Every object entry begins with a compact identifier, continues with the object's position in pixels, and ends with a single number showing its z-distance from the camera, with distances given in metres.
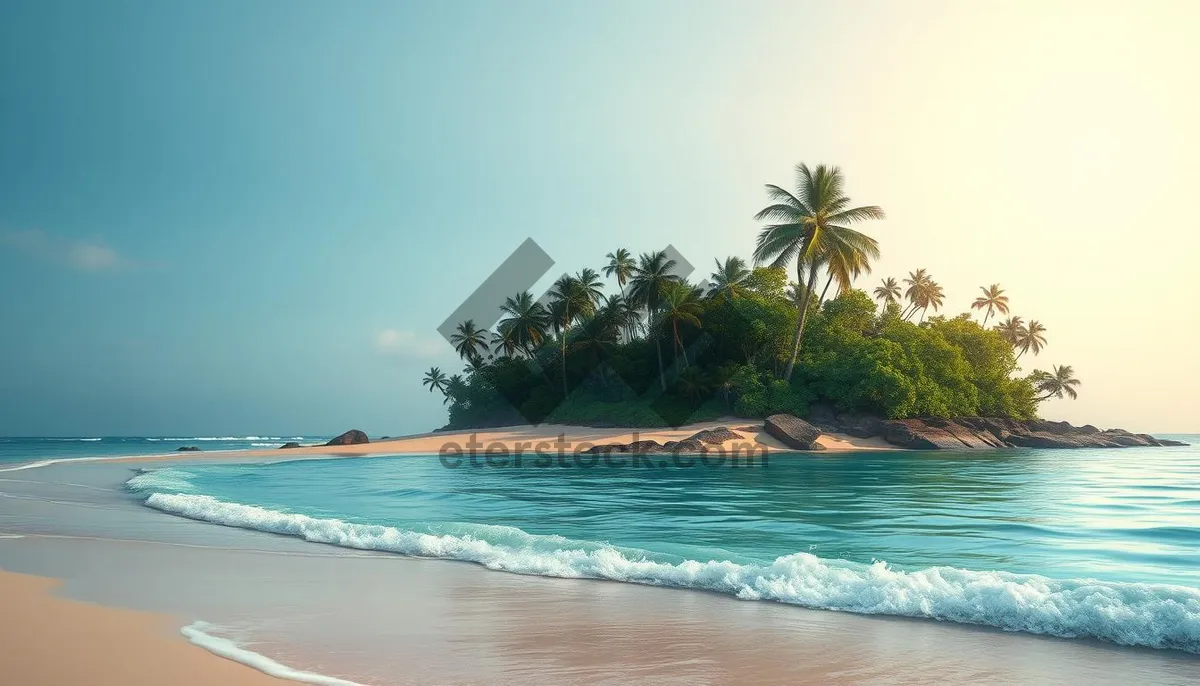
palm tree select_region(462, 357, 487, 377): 78.44
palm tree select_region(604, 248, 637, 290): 68.81
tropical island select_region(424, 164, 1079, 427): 46.47
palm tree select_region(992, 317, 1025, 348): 90.50
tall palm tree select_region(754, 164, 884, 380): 46.19
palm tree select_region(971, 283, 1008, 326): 90.38
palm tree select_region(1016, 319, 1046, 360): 91.00
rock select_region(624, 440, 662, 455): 36.59
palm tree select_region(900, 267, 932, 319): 84.06
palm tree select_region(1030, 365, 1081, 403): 93.81
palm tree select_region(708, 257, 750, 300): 58.31
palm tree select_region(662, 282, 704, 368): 54.88
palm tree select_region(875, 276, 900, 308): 92.00
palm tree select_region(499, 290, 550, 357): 68.75
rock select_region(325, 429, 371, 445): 57.69
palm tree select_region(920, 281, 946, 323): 83.94
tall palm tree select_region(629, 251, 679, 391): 58.75
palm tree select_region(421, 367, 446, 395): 100.20
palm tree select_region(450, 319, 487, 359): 82.39
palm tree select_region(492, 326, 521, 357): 70.38
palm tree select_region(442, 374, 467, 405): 79.43
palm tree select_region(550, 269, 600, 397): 64.62
